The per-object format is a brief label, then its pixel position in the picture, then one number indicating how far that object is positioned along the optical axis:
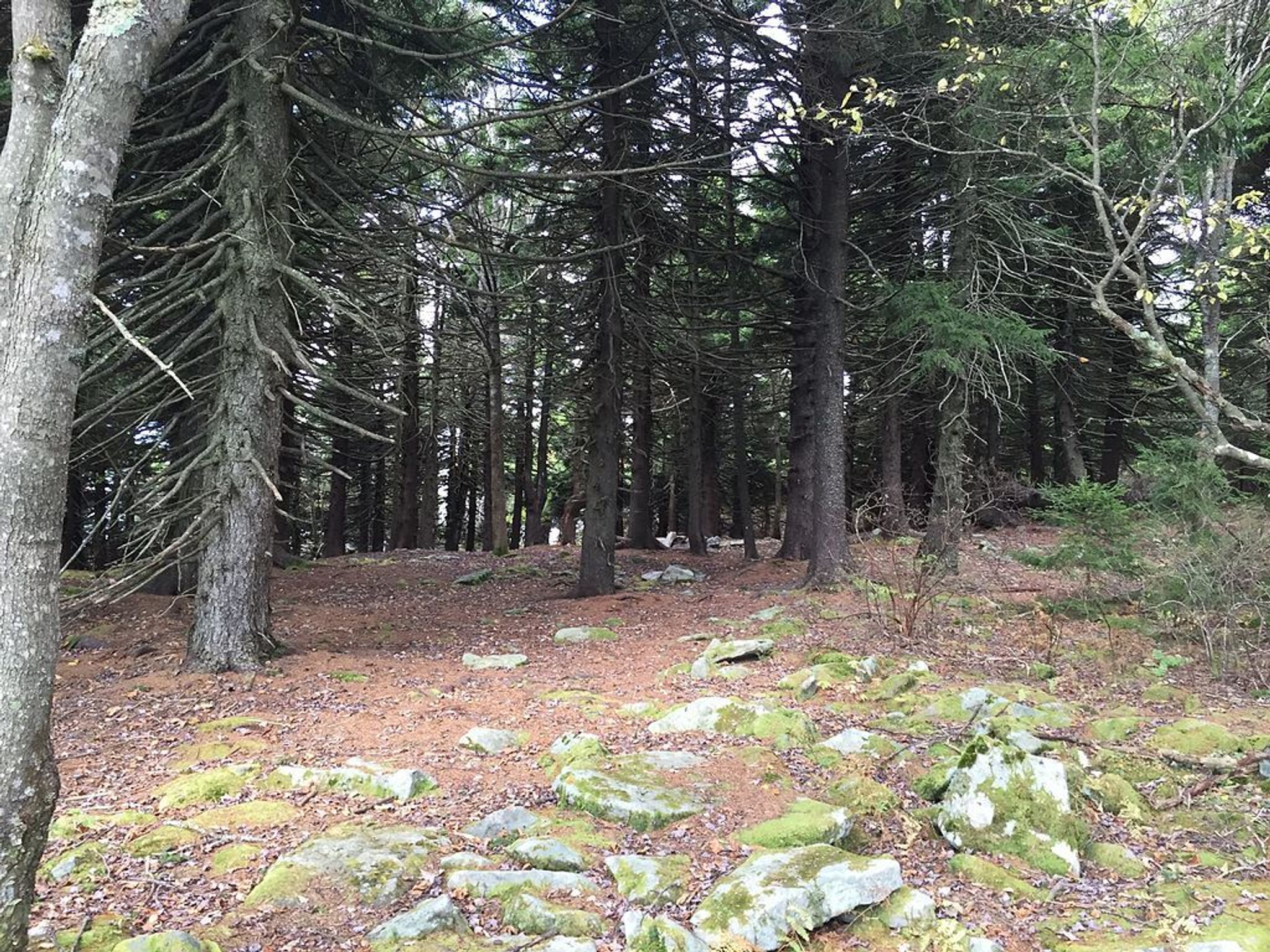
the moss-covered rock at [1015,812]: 4.05
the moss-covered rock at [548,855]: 3.78
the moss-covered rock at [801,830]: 4.00
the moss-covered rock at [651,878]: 3.53
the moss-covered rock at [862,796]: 4.38
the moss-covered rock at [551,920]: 3.26
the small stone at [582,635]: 9.25
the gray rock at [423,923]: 3.15
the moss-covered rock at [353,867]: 3.43
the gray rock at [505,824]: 4.12
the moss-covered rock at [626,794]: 4.29
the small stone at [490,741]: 5.48
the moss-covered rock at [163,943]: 2.79
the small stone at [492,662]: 7.89
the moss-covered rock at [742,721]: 5.53
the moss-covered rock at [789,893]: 3.25
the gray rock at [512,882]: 3.52
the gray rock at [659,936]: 3.13
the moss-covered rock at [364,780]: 4.65
